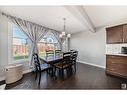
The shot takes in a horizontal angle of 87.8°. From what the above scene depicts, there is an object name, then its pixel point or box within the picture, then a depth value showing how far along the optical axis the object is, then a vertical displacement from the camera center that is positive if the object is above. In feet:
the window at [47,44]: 10.51 +0.62
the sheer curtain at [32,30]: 7.91 +2.35
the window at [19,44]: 8.01 +0.39
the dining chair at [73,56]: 8.57 -1.20
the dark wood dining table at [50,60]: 6.74 -1.41
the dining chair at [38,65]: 6.64 -2.30
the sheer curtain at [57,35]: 12.58 +2.37
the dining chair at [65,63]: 7.47 -1.84
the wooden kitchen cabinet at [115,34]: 8.07 +1.60
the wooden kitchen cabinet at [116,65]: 7.45 -2.19
